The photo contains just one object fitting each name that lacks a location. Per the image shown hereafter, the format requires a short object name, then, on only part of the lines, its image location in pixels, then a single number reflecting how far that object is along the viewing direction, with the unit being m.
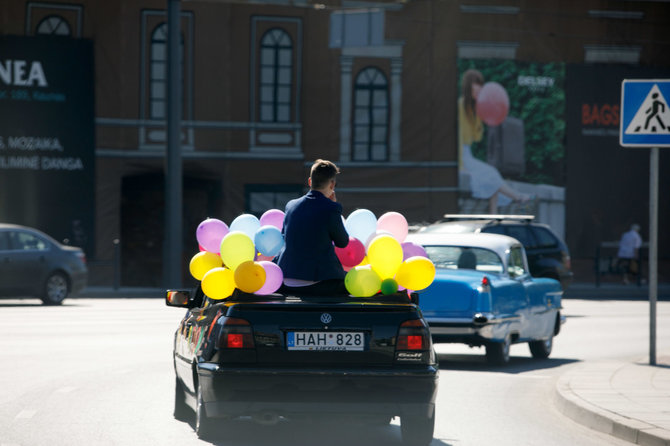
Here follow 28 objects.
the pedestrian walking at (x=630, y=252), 68.58
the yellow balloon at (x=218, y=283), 15.75
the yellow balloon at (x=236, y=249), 16.12
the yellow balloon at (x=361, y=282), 15.40
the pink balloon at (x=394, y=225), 18.31
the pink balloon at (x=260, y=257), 16.62
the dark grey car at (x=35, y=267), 45.07
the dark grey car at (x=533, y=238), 40.66
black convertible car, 14.33
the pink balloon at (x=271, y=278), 15.23
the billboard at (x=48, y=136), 61.48
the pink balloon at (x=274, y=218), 18.53
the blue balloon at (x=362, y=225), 17.78
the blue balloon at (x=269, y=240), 16.16
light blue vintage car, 25.32
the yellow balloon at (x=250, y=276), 15.00
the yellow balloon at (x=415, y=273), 16.52
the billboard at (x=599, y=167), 71.54
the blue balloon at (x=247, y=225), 17.90
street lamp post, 54.74
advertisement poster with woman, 69.12
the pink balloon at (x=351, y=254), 16.75
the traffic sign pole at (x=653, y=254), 25.10
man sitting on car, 15.71
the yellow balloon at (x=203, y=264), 17.22
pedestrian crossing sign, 25.30
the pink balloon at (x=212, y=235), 17.43
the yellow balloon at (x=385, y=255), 16.16
